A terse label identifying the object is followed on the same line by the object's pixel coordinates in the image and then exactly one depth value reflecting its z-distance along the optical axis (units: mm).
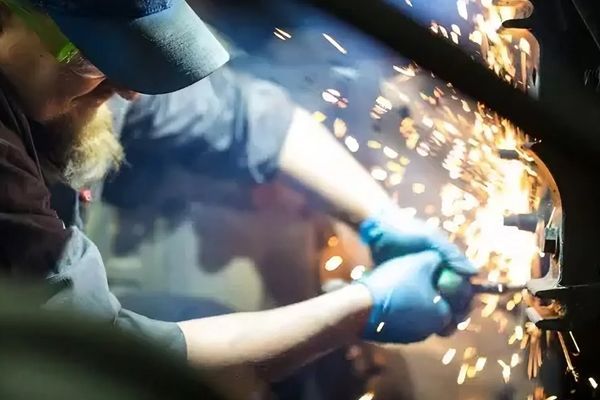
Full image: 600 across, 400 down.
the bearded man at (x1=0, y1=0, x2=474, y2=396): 1715
